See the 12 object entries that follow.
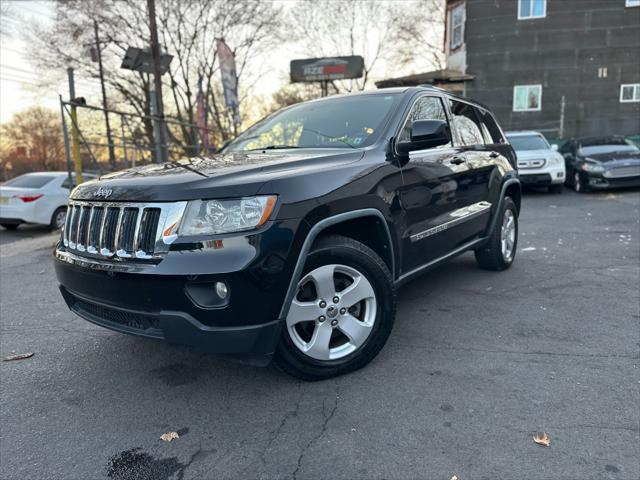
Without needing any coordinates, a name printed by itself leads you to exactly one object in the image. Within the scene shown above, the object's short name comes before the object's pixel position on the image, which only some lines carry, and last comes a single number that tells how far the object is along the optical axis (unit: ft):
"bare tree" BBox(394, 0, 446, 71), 105.19
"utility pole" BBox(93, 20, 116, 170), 34.97
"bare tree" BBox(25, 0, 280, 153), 76.28
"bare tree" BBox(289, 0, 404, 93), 100.48
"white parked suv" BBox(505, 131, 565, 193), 39.24
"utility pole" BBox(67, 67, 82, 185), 25.46
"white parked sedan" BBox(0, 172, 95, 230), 32.65
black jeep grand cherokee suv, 7.61
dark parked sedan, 38.17
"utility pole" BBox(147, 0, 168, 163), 43.54
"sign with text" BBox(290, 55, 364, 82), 71.77
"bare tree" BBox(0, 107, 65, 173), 141.79
